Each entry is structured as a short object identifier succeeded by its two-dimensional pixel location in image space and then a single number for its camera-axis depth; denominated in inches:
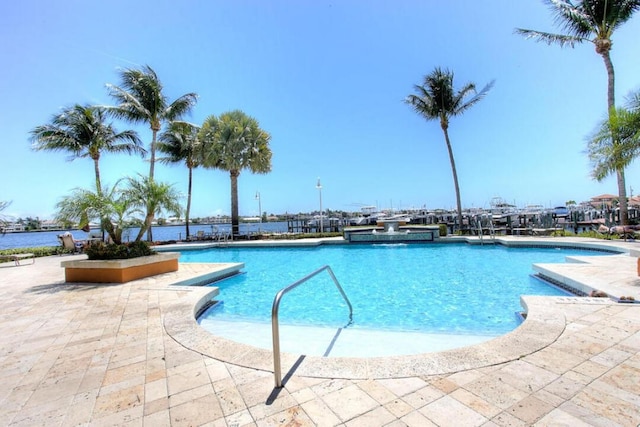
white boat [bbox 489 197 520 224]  1390.0
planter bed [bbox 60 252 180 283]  247.3
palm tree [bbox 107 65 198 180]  565.6
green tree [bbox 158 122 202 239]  730.2
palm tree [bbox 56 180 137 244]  257.6
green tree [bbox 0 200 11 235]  402.9
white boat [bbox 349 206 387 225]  1244.5
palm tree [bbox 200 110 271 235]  661.9
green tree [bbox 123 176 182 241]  280.5
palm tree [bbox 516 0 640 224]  428.8
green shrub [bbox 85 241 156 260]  261.6
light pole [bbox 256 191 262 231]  1017.5
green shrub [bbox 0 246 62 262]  489.7
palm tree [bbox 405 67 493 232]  634.2
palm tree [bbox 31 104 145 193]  518.6
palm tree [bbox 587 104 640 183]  218.1
